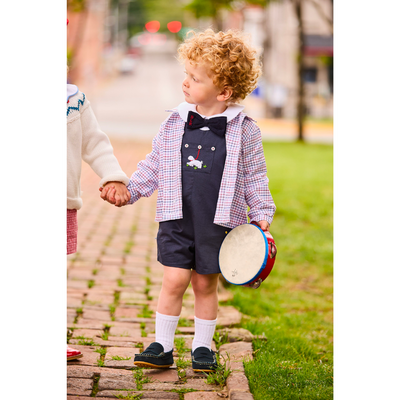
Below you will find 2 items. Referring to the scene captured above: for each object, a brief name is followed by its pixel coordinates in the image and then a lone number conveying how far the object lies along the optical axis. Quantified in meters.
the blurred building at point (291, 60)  29.52
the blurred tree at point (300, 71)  16.72
